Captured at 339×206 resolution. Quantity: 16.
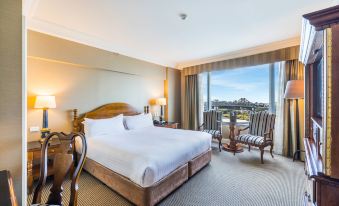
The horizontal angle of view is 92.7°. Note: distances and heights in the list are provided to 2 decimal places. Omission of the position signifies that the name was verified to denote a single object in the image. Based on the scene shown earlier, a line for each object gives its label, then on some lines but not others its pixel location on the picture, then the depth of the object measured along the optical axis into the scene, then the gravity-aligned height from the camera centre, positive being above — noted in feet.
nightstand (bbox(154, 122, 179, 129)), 15.14 -2.07
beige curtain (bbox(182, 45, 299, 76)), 11.63 +3.62
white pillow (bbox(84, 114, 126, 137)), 10.07 -1.52
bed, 6.29 -2.60
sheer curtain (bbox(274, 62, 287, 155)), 12.34 -0.85
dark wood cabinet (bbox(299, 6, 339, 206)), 2.74 -0.09
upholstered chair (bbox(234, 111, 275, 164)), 11.38 -2.19
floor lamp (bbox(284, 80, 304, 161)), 9.89 +0.81
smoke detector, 8.10 +4.46
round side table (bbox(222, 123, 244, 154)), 12.95 -3.51
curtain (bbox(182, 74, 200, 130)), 17.93 +0.02
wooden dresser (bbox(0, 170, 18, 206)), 2.74 -1.65
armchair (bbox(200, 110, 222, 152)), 14.85 -1.70
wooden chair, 4.20 -1.82
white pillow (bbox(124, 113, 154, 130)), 12.59 -1.45
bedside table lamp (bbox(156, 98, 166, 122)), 16.11 +0.23
